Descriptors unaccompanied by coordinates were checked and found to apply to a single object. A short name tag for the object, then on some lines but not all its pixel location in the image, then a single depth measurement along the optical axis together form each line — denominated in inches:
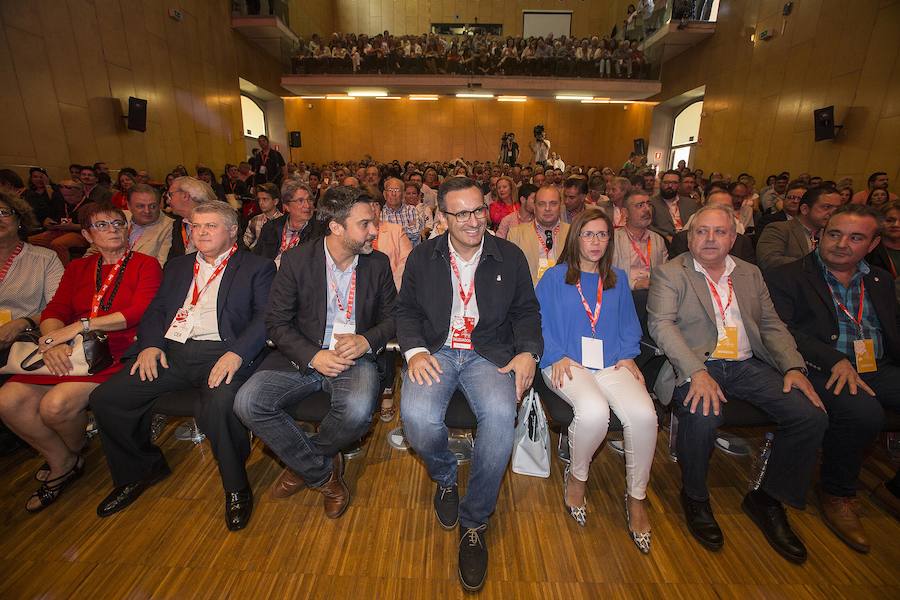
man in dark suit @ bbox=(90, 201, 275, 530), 73.5
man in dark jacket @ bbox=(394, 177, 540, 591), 67.0
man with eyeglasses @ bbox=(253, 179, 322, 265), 125.0
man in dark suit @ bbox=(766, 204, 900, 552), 72.8
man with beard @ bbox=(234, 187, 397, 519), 72.1
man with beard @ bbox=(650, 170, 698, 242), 164.2
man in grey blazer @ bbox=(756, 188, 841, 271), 113.2
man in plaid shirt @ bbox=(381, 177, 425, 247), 163.0
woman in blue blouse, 69.3
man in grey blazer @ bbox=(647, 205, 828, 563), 71.0
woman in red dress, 76.0
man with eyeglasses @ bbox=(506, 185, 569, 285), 121.7
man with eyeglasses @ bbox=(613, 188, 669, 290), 111.7
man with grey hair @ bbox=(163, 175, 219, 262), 116.3
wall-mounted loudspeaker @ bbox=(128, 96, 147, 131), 300.4
